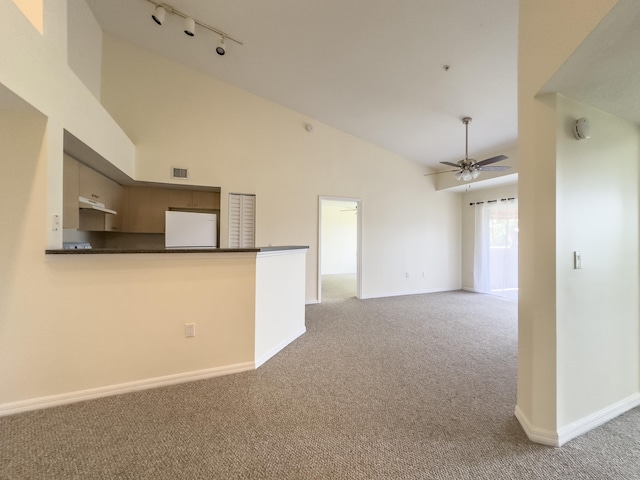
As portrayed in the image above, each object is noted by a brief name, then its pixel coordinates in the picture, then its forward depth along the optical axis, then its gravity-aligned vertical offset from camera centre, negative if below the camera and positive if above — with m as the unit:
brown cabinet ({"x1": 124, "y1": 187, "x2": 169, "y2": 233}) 4.18 +0.51
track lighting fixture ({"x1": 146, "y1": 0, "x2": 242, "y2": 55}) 2.93 +2.56
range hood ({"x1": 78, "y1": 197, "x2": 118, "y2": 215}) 2.95 +0.42
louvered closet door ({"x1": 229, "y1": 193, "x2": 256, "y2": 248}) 4.42 +0.36
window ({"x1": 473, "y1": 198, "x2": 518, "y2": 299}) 5.43 -0.14
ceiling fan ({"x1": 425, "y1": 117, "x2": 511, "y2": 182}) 3.77 +1.09
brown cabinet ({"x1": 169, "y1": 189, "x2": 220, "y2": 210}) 4.39 +0.71
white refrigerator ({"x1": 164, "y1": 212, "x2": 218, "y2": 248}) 3.92 +0.17
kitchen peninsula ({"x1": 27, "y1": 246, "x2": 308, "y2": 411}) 1.94 -0.60
